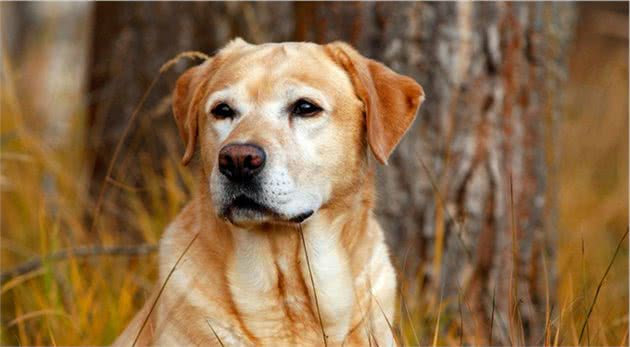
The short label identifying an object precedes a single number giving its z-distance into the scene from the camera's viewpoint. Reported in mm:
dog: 6426
